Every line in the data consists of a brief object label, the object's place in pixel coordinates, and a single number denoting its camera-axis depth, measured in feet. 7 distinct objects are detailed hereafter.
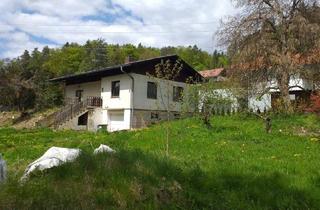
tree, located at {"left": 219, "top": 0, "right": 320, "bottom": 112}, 47.45
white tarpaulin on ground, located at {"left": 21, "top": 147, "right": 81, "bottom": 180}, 14.23
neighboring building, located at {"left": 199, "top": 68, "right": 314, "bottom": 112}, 49.71
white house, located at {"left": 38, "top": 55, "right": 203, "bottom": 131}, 62.56
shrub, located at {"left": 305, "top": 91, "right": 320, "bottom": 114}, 38.02
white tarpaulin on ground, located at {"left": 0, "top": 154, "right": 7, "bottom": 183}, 12.59
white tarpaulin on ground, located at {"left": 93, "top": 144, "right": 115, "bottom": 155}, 16.97
